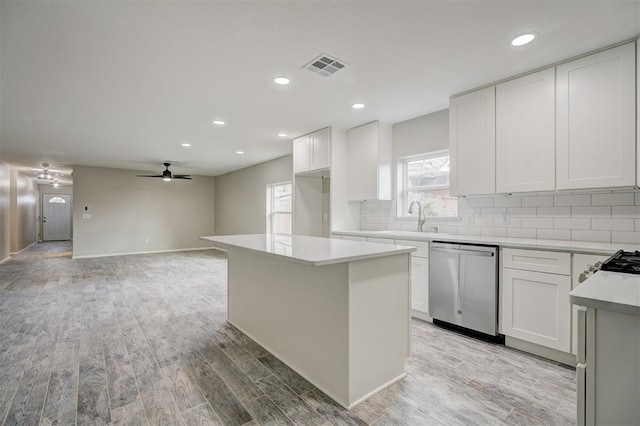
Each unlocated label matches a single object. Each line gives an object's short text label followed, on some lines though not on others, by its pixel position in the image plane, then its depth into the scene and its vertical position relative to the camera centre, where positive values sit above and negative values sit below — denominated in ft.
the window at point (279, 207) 23.32 +0.38
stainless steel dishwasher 8.95 -2.39
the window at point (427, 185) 12.55 +1.26
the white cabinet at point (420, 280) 10.71 -2.50
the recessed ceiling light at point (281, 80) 9.45 +4.31
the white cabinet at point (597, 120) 7.30 +2.42
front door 41.45 -0.69
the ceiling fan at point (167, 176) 23.47 +2.91
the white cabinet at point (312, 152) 14.89 +3.25
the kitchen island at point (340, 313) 6.12 -2.36
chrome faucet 12.75 -0.25
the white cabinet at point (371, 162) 13.73 +2.44
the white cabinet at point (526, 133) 8.55 +2.41
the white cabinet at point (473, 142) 9.76 +2.43
